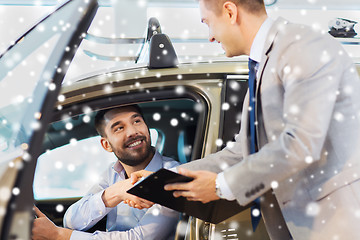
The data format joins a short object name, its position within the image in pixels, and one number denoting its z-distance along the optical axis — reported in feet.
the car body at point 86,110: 3.40
